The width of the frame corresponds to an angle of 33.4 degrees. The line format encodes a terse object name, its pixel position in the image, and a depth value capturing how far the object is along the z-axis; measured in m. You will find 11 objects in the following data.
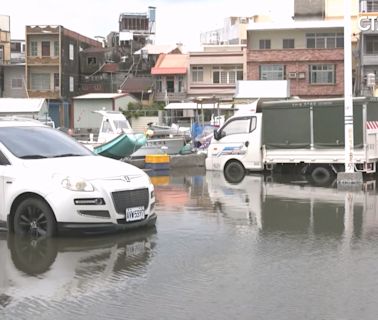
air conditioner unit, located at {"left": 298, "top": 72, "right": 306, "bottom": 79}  54.84
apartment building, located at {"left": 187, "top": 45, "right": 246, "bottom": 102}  59.94
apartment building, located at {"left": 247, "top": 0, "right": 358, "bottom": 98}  54.75
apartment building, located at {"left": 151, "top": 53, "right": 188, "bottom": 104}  61.44
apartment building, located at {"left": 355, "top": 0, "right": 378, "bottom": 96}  53.31
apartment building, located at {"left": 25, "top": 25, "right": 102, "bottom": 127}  62.25
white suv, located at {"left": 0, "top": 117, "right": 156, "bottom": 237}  8.64
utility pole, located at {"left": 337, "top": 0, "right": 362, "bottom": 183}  15.61
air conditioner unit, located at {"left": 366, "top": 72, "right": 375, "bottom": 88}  44.53
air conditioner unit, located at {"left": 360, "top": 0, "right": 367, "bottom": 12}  69.75
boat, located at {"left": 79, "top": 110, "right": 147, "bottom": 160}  22.81
